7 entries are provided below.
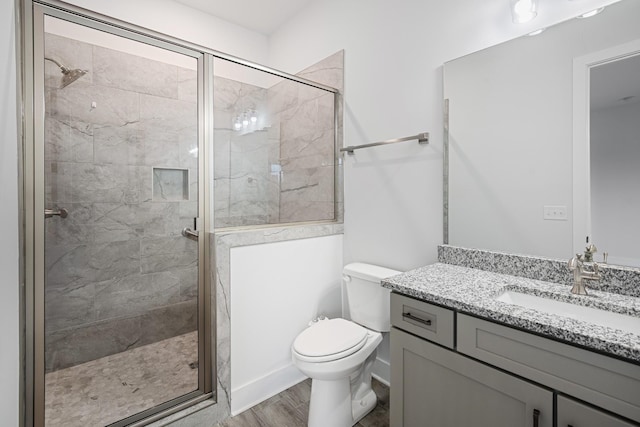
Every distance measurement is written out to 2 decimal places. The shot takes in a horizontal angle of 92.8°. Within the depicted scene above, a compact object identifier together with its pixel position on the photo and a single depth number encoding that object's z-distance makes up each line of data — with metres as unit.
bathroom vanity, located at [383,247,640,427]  0.79
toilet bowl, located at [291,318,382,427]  1.47
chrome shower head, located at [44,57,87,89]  1.65
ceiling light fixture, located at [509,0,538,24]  1.33
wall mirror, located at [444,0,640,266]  1.17
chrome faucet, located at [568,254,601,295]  1.13
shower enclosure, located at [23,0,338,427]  1.31
